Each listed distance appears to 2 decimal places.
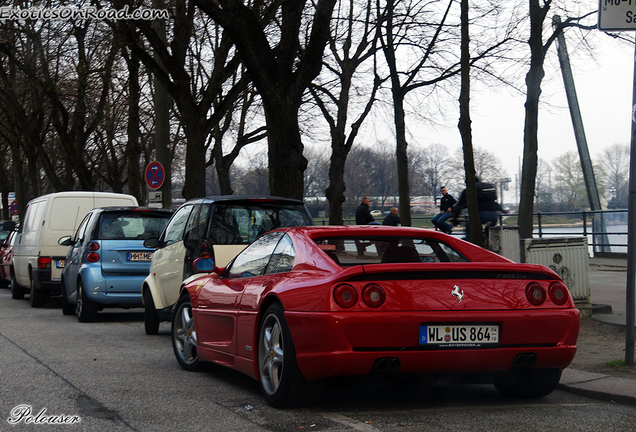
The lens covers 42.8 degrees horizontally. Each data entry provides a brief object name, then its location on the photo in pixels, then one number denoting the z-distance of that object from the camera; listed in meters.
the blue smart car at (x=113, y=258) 12.18
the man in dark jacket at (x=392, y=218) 24.38
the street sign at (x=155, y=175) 20.23
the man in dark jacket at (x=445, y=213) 18.19
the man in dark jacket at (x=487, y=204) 16.19
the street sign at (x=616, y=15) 6.97
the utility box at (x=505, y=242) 11.65
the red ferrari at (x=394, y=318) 5.07
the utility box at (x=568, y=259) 10.38
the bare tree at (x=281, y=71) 13.79
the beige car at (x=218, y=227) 9.46
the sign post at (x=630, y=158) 6.93
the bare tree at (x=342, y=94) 24.67
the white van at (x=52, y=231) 14.92
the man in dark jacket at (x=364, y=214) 23.33
